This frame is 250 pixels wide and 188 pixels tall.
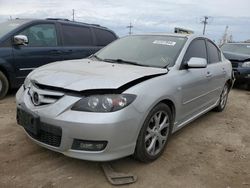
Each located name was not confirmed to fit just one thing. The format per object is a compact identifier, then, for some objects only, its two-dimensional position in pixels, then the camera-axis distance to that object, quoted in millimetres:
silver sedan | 1928
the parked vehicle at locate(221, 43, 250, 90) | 6108
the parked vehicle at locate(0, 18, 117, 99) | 3897
